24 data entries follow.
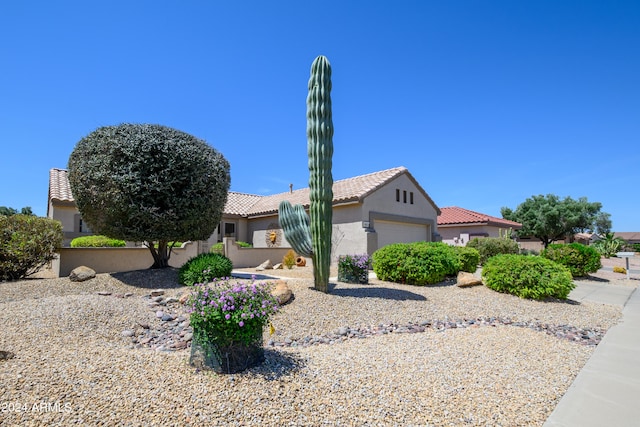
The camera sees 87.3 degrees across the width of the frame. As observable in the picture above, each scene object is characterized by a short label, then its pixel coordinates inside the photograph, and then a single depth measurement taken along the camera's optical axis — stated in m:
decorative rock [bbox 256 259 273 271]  15.75
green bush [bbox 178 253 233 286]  9.23
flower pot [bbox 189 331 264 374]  3.96
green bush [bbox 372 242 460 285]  11.01
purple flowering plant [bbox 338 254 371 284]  11.05
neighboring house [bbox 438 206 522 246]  24.95
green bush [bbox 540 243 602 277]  14.83
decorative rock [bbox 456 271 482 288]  10.67
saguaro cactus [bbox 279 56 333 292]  8.45
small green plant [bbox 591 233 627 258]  27.30
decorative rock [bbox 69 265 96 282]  9.48
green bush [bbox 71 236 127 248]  14.23
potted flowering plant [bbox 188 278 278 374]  3.94
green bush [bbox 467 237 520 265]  17.97
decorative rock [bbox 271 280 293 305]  7.29
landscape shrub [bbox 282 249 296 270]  16.13
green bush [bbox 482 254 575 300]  9.12
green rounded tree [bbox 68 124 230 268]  9.36
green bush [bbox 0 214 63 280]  9.92
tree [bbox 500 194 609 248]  36.62
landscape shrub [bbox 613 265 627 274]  18.52
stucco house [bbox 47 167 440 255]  16.03
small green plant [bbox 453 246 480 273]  13.31
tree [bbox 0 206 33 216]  43.47
